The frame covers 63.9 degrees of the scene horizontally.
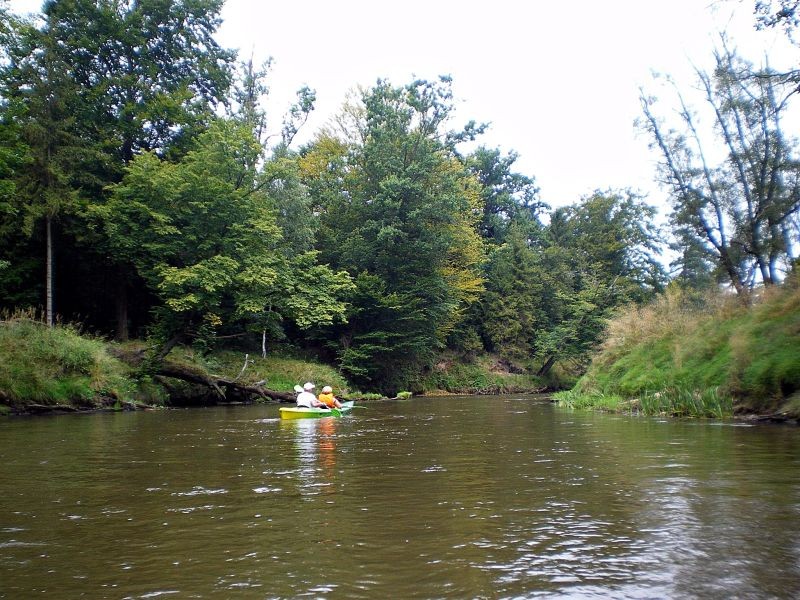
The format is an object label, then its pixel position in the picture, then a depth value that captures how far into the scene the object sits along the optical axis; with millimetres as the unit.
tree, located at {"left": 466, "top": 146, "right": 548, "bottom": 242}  57188
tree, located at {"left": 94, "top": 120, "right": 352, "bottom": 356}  25844
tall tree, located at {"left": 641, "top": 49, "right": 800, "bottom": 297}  19906
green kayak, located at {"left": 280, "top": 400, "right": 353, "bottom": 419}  16750
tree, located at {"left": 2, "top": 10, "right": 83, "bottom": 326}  24844
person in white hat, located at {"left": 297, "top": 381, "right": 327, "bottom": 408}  17828
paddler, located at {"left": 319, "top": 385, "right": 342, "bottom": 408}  18578
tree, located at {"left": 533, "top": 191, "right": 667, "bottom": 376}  44969
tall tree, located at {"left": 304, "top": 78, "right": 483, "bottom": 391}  36562
